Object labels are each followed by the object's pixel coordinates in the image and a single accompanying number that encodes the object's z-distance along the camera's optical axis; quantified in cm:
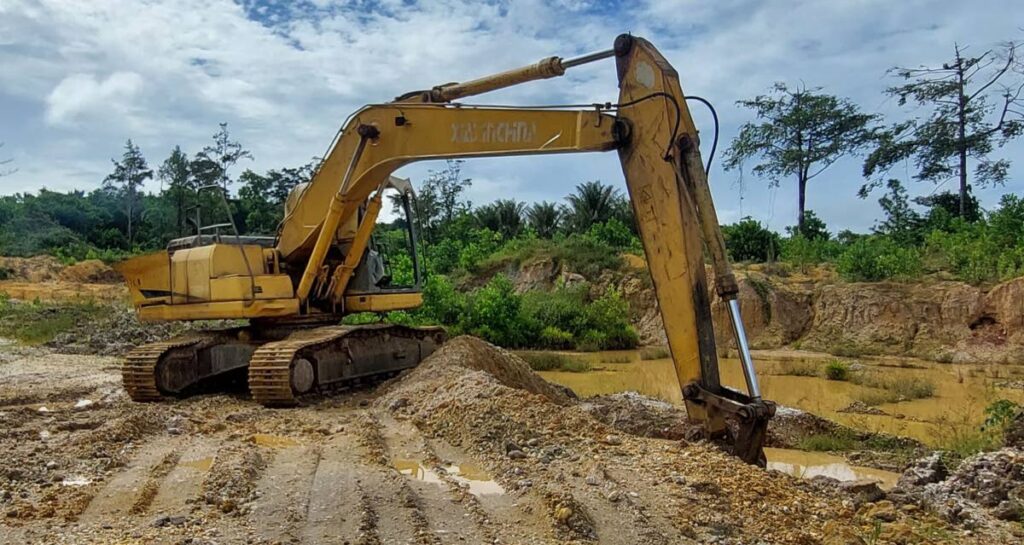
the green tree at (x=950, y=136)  2914
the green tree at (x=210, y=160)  4740
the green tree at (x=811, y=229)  3631
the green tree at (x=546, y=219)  4222
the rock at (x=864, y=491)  585
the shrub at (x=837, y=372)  1712
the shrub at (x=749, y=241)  3344
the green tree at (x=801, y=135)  3553
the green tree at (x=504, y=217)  4216
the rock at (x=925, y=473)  665
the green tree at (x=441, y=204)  4534
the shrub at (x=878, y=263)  2547
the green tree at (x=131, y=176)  5775
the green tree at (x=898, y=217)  3248
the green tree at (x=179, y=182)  4884
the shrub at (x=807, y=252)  2967
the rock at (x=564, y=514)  470
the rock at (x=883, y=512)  540
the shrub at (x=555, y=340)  2502
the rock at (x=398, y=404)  871
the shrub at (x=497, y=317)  2408
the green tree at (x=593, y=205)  4084
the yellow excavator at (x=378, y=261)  659
